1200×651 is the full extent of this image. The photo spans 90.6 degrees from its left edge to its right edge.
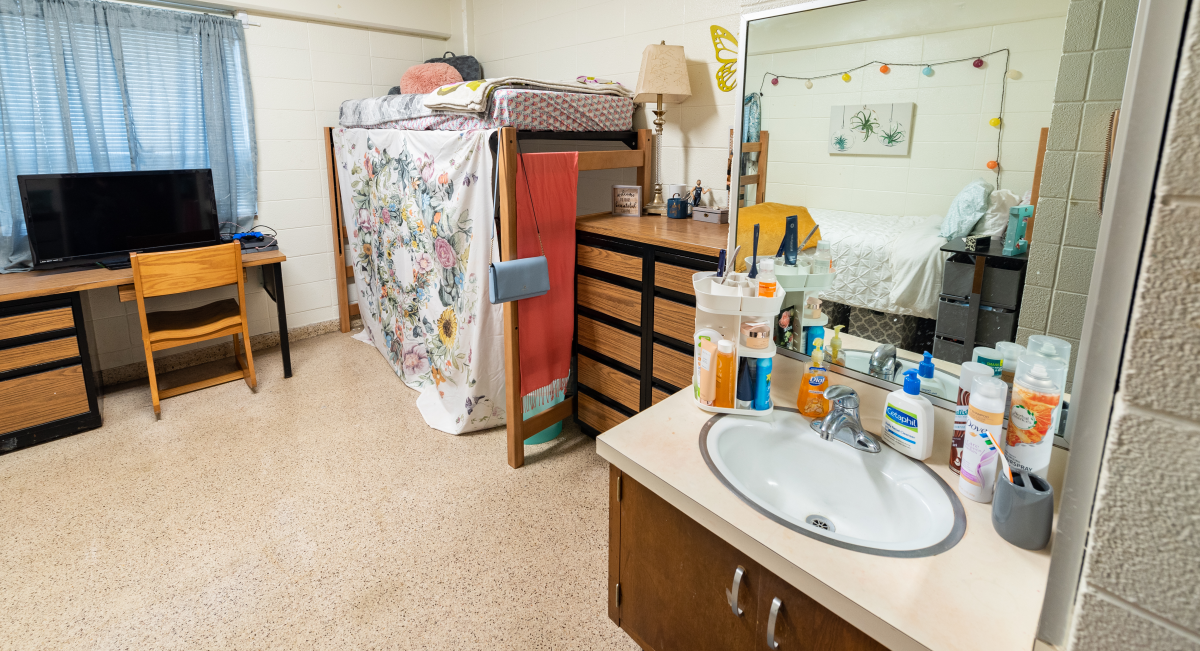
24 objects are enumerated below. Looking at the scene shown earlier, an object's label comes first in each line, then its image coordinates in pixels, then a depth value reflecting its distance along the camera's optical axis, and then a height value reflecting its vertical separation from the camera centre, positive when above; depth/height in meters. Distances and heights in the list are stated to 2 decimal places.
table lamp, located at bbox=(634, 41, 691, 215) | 2.46 +0.49
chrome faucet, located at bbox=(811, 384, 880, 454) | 1.17 -0.45
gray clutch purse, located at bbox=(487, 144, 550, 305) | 2.10 -0.31
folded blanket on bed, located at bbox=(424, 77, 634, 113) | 2.28 +0.39
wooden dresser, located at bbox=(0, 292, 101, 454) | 2.50 -0.79
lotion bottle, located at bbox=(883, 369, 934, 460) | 1.11 -0.41
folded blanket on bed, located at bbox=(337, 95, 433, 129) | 2.84 +0.42
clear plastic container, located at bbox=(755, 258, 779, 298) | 1.32 -0.19
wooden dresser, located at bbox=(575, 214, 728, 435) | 2.06 -0.43
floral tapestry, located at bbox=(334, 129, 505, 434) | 2.42 -0.32
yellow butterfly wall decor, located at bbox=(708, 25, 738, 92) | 2.40 +0.56
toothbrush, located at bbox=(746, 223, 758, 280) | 1.39 -0.18
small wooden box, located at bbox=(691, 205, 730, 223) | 2.42 -0.08
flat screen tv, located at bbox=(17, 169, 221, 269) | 2.79 -0.13
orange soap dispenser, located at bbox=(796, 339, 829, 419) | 1.29 -0.42
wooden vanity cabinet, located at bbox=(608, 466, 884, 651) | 0.93 -0.70
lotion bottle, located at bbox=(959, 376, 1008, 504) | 0.98 -0.39
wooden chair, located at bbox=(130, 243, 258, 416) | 2.69 -0.47
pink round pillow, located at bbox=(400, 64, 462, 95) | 3.25 +0.61
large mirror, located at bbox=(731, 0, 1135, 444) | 1.01 +0.05
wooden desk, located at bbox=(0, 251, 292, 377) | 2.49 -0.41
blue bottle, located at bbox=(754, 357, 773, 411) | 1.28 -0.41
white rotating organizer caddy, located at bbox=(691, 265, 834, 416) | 1.31 -0.24
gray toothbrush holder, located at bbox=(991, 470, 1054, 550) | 0.88 -0.46
